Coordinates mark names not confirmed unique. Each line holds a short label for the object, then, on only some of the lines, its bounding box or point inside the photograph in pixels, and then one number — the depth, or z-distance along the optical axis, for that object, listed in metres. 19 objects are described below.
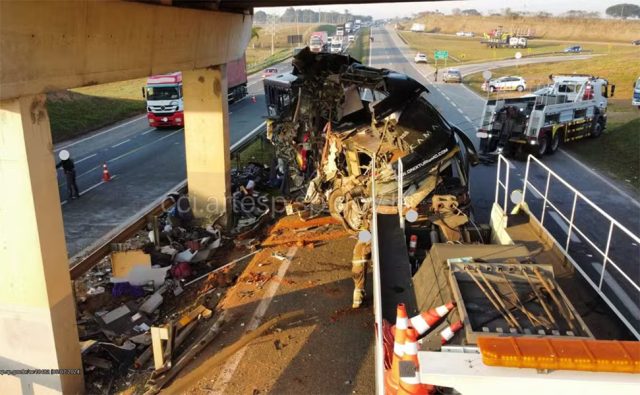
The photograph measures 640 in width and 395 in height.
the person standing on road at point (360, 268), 7.97
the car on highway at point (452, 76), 42.97
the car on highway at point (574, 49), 61.88
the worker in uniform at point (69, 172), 15.27
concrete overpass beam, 5.82
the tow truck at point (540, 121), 18.36
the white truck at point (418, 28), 130.43
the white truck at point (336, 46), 66.50
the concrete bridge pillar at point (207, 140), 12.35
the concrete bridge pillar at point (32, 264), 5.98
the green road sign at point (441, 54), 46.40
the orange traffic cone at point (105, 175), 17.52
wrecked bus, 9.39
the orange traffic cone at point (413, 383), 3.62
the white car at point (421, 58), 58.34
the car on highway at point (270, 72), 47.06
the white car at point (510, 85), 36.53
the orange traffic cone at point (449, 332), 4.45
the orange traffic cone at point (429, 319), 4.76
